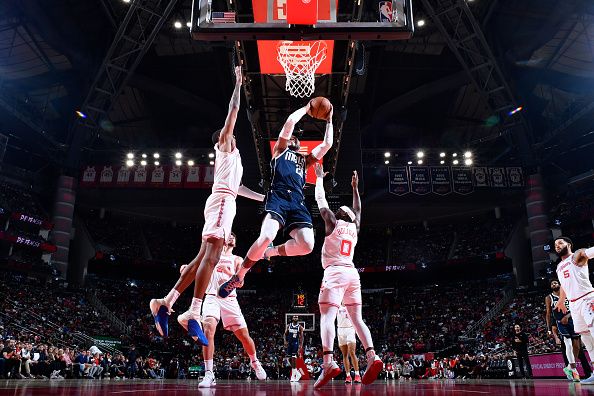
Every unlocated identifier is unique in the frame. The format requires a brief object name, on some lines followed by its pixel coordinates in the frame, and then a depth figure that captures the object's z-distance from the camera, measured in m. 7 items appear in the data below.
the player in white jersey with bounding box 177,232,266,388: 7.34
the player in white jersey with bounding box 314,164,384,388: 5.77
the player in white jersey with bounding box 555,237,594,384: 6.93
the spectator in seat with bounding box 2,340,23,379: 13.52
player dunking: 5.19
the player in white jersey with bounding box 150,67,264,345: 4.89
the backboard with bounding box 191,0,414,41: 7.37
